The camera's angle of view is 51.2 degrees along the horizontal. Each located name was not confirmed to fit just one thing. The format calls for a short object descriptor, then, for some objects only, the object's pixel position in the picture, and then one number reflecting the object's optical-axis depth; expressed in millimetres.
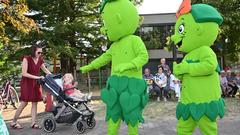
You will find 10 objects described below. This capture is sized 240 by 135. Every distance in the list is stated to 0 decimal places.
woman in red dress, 5289
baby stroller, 5024
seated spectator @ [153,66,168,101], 8346
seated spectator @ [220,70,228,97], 8833
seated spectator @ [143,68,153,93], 8447
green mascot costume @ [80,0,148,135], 3824
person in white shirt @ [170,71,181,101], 8153
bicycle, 7957
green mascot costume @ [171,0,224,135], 3466
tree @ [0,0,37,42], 7102
